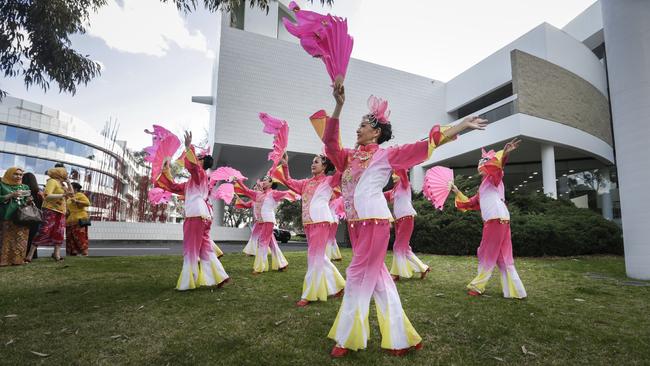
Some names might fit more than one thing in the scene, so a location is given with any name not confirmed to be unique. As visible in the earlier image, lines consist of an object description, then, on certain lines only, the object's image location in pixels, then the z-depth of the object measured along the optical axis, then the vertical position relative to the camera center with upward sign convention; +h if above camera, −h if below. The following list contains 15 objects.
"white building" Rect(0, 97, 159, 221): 19.77 +6.39
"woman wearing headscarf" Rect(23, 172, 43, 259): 8.02 +0.56
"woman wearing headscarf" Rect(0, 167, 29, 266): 7.04 +0.03
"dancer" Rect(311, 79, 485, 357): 2.84 +0.06
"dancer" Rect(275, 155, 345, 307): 4.75 +0.02
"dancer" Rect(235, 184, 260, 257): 9.80 -0.32
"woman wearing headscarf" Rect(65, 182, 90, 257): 9.37 -0.10
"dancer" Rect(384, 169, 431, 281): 6.59 -0.05
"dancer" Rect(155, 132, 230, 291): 5.22 -0.10
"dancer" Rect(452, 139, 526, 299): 4.93 -0.06
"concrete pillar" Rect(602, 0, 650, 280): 6.34 +2.09
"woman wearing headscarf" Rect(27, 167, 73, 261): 8.25 +0.16
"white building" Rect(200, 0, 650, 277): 17.11 +7.24
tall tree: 6.27 +3.46
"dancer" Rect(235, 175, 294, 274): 7.52 +0.20
